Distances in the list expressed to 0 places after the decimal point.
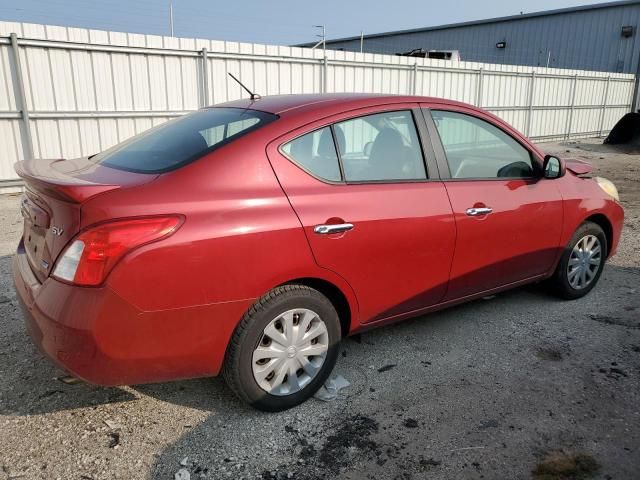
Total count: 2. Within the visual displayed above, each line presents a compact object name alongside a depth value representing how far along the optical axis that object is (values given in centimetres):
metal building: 2488
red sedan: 228
